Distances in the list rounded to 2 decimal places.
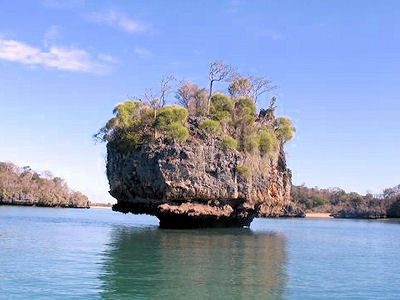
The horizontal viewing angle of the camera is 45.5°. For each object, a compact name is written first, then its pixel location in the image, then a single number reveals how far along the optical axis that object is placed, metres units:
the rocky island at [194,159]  44.84
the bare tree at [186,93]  53.06
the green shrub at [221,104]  51.16
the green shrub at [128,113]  47.78
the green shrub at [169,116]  45.34
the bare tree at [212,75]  51.59
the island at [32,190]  152.62
